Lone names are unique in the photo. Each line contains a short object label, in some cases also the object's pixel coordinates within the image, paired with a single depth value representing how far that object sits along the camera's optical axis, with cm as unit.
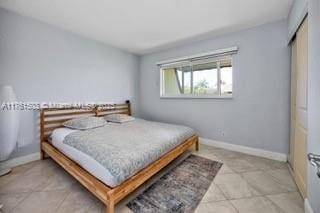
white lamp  205
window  318
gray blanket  146
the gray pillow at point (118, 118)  329
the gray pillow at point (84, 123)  259
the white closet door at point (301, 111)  160
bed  140
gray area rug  148
